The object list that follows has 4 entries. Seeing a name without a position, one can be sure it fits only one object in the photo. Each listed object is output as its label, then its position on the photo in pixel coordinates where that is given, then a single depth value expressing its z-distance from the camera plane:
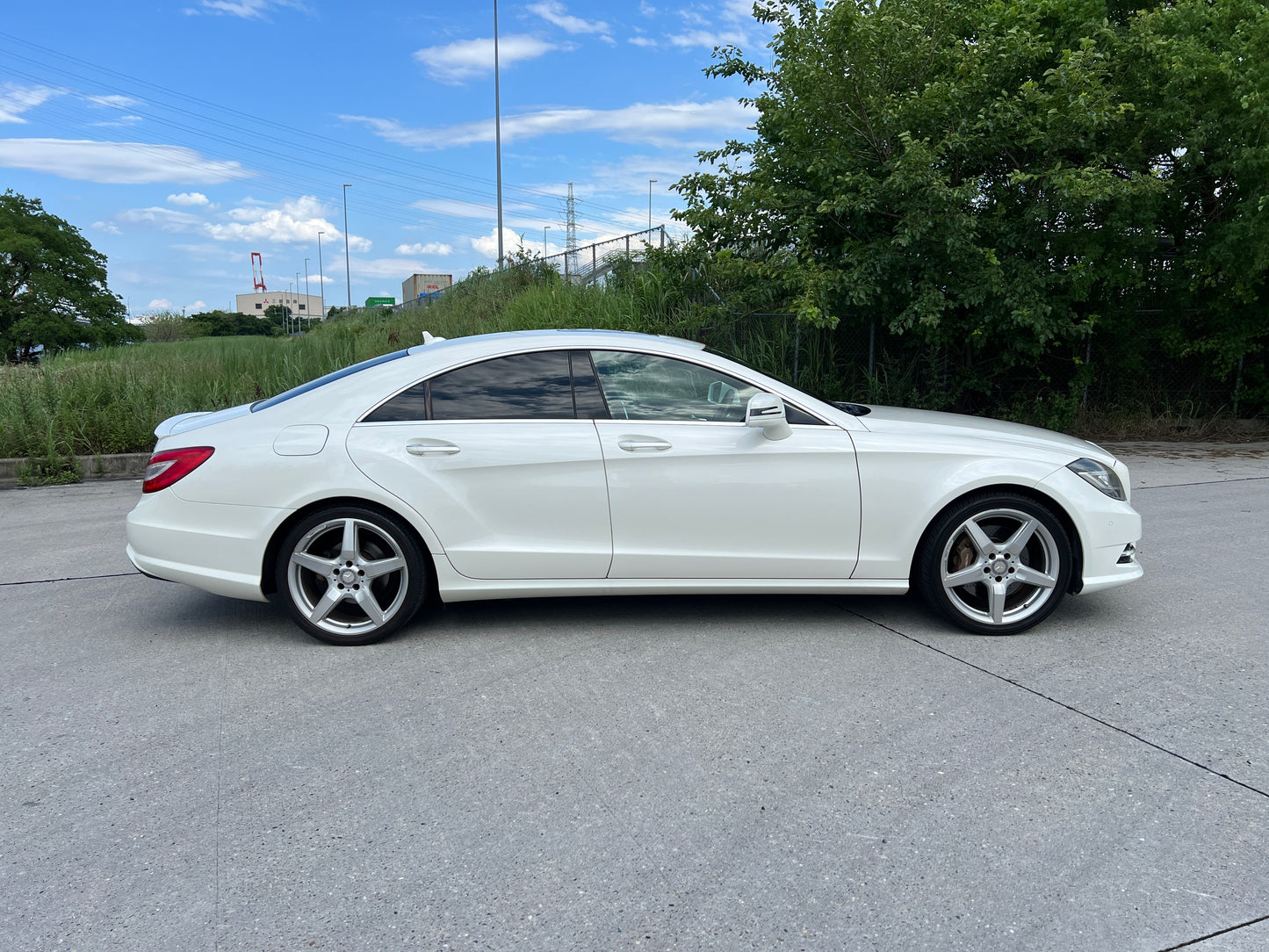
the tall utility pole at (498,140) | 28.05
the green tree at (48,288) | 56.97
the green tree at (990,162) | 10.41
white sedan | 4.43
